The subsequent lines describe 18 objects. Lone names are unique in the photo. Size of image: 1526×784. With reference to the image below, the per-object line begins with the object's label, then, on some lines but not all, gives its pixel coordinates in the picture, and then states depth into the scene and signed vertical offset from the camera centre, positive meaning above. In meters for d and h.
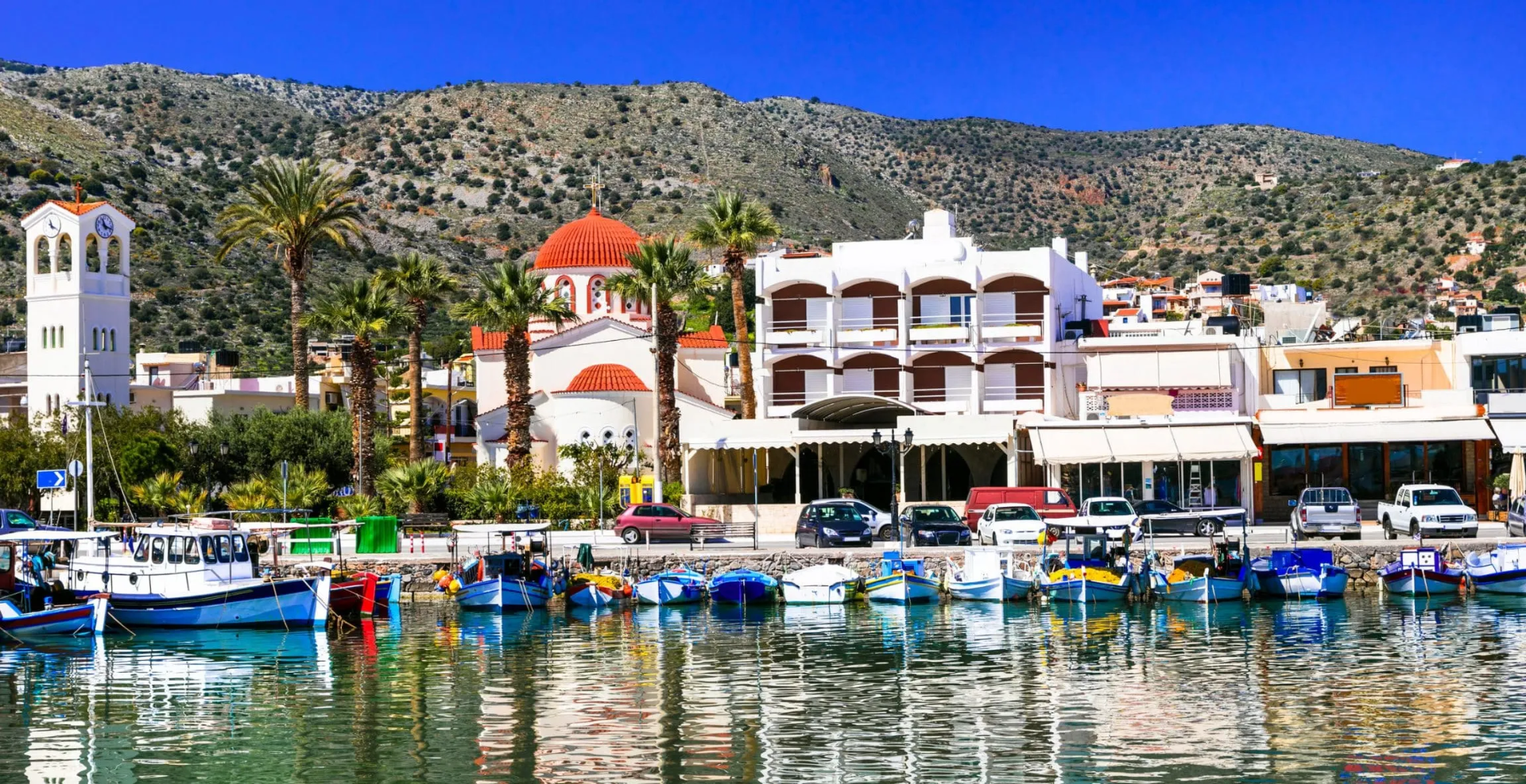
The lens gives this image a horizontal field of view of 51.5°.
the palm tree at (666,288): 56.97 +7.76
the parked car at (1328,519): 44.94 -1.25
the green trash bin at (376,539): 47.59 -1.14
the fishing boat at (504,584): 41.03 -2.26
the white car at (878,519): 47.78 -0.98
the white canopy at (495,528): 46.46 -0.93
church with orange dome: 63.47 +5.72
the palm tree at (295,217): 61.66 +11.24
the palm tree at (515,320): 58.09 +6.56
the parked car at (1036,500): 48.38 -0.53
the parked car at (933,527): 45.59 -1.21
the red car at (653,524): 49.25 -0.97
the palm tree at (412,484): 54.75 +0.55
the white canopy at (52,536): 38.31 -0.65
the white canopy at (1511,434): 50.75 +1.17
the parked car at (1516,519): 45.91 -1.46
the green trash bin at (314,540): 47.47 -1.14
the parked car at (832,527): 46.19 -1.14
